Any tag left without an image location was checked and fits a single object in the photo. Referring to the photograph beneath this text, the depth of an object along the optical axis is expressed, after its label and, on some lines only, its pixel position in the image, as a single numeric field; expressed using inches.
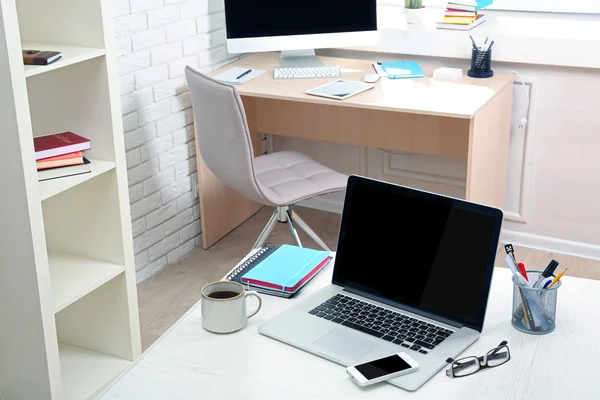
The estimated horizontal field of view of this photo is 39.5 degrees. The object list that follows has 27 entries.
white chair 112.7
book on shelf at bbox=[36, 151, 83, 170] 87.7
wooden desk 119.2
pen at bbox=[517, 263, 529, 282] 64.8
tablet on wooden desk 121.8
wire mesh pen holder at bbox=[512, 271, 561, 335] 62.7
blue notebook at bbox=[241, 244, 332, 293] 70.4
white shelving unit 82.1
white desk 56.3
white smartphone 57.0
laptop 61.8
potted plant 141.0
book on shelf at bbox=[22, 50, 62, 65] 82.4
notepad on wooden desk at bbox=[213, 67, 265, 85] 131.2
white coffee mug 63.8
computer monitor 134.1
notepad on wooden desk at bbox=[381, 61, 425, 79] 131.0
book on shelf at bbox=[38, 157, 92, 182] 87.8
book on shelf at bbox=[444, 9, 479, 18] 134.8
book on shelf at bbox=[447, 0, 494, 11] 134.6
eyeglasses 58.1
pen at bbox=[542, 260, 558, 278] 63.7
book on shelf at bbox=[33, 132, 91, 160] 87.6
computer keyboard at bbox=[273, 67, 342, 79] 132.9
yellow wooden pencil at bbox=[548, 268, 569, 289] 63.2
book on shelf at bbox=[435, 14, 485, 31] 134.3
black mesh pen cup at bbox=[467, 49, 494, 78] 128.1
